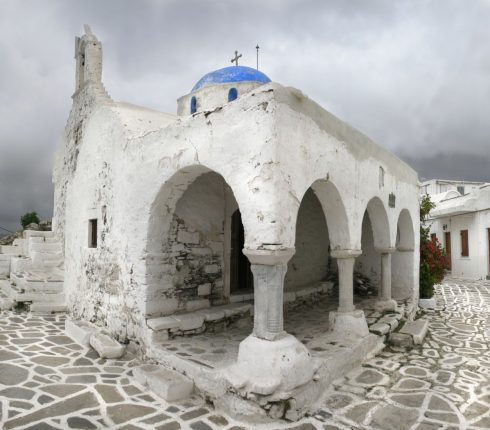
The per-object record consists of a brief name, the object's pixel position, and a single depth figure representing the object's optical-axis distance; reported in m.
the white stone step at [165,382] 3.80
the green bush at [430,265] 9.21
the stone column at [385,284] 7.12
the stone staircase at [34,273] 7.35
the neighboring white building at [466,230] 15.39
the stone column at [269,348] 3.47
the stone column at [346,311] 5.25
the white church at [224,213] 3.66
